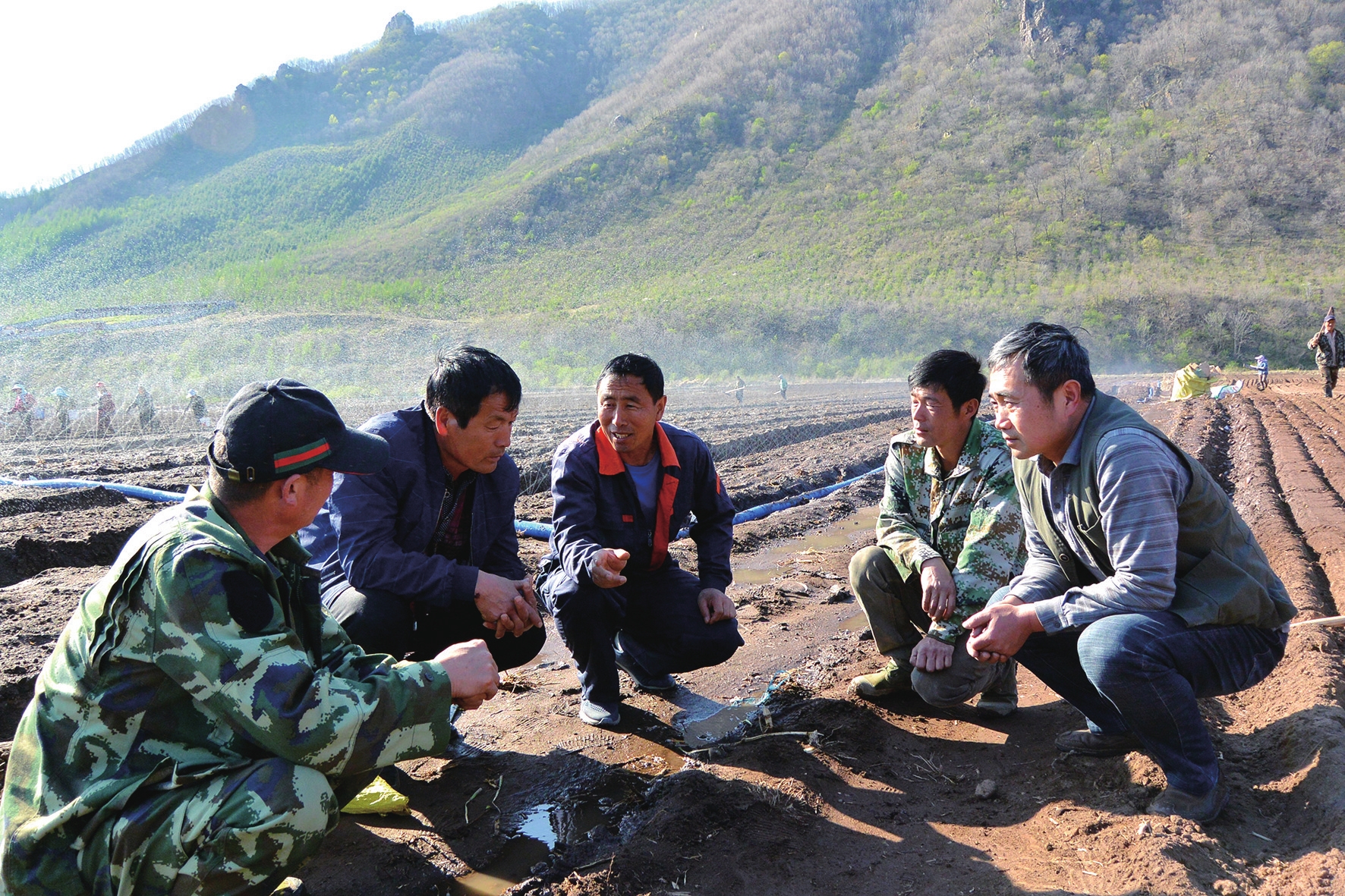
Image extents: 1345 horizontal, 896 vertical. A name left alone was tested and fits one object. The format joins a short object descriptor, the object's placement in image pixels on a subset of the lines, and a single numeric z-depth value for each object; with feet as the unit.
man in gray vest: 7.89
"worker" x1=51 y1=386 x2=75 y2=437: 63.00
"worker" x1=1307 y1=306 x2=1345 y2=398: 63.93
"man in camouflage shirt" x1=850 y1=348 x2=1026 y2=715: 10.61
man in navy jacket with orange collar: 11.51
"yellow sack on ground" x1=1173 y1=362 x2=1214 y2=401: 74.49
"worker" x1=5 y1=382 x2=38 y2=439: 61.05
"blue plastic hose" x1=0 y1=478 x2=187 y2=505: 27.37
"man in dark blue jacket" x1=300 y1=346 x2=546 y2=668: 10.10
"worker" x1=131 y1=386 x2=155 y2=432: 62.95
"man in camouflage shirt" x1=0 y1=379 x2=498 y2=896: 5.72
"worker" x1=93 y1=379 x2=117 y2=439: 61.87
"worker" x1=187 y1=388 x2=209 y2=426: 65.57
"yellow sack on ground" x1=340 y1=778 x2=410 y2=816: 9.61
